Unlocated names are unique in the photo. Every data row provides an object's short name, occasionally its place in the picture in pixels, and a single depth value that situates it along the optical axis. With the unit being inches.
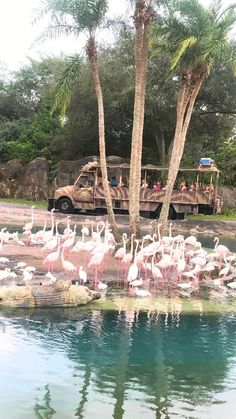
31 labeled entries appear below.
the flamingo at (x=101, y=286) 461.7
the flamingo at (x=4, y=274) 431.0
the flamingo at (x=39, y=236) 600.4
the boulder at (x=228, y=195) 1294.0
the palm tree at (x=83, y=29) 606.5
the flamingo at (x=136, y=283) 472.6
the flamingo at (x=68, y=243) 547.3
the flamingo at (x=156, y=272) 499.8
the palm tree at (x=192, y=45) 607.2
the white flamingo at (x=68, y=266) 469.7
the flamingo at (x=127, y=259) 517.7
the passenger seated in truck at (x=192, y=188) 1073.6
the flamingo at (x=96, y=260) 480.1
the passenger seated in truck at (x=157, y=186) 1086.4
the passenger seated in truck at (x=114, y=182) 1128.5
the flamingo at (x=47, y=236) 580.5
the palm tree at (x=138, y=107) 603.8
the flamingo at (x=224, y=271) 547.5
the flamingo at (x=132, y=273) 468.1
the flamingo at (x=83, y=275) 459.5
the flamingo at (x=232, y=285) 514.0
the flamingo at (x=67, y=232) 612.4
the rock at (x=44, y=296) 390.9
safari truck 1072.8
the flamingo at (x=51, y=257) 480.7
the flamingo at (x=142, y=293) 457.2
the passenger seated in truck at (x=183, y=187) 1074.9
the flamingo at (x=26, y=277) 435.5
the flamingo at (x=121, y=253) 547.1
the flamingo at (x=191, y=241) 628.1
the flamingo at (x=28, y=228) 657.0
